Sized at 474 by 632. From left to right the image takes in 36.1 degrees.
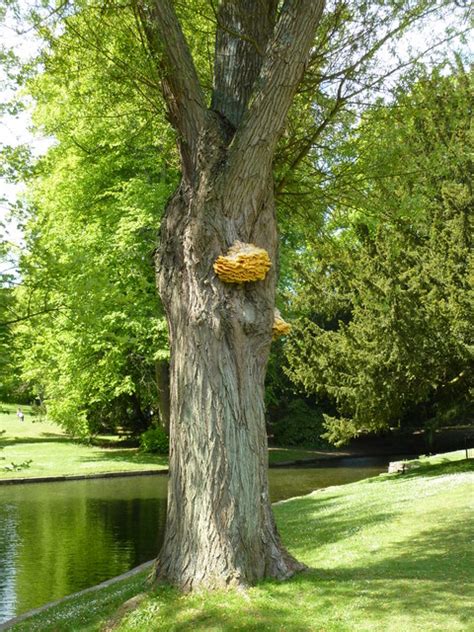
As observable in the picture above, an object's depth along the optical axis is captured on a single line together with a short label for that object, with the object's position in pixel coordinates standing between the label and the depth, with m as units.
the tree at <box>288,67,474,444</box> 17.62
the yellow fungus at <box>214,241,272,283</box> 7.15
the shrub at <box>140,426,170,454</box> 30.94
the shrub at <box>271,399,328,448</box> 35.53
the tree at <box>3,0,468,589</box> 6.98
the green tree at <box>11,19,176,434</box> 25.52
